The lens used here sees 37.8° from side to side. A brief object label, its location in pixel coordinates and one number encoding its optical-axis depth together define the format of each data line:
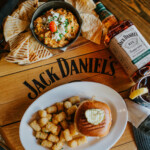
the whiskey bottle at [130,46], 0.57
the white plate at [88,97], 0.60
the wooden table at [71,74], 0.62
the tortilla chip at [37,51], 0.62
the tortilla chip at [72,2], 0.65
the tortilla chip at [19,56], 0.60
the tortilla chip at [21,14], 0.62
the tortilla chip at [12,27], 0.61
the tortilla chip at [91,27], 0.64
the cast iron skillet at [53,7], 0.61
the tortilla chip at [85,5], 0.63
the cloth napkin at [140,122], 0.60
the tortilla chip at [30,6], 0.63
